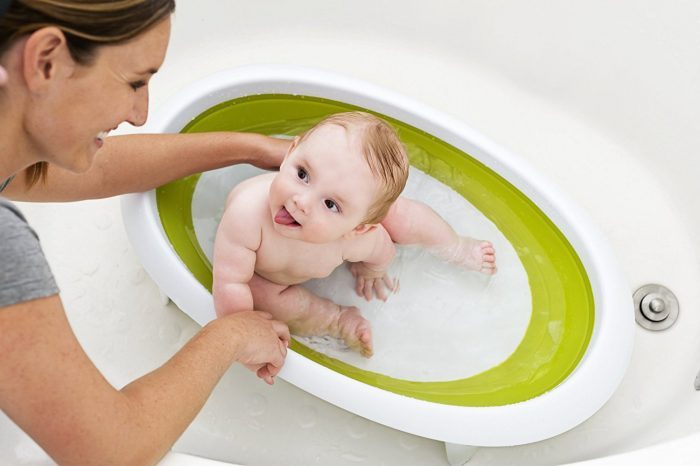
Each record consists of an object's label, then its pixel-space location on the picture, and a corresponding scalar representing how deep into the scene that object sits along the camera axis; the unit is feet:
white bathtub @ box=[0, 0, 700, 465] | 4.34
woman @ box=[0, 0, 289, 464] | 2.10
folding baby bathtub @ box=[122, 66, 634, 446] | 3.69
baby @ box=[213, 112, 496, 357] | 3.41
